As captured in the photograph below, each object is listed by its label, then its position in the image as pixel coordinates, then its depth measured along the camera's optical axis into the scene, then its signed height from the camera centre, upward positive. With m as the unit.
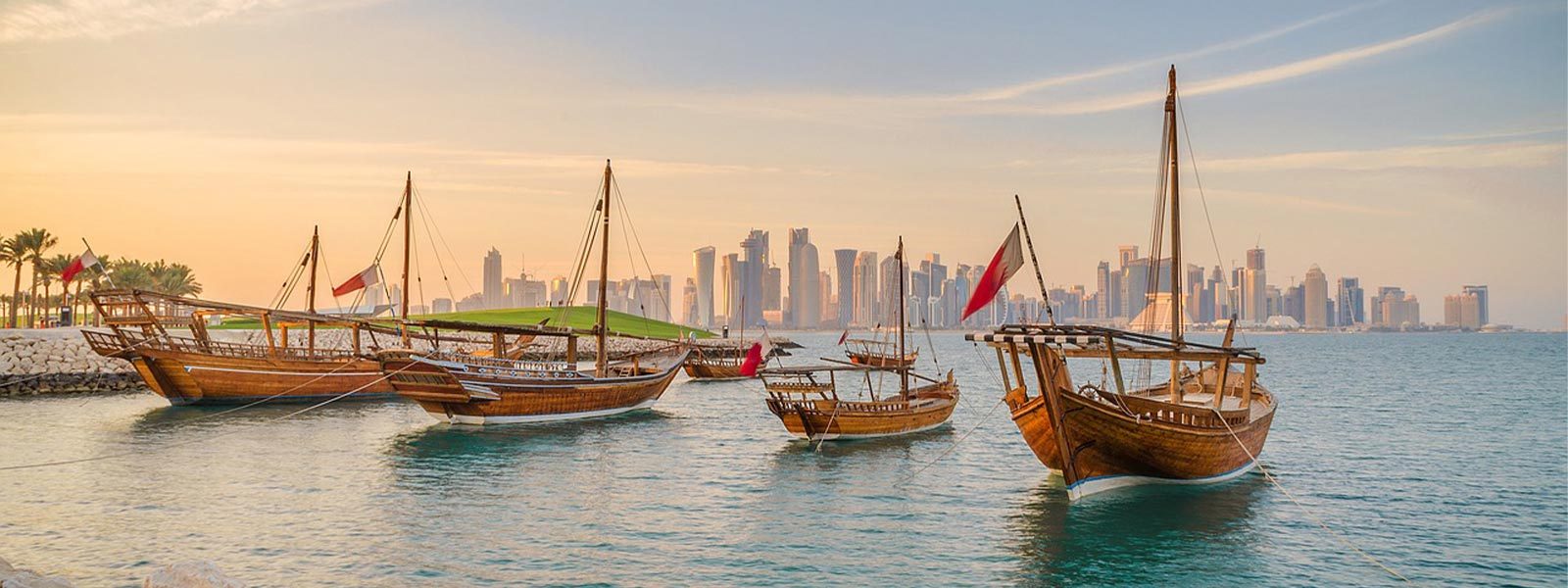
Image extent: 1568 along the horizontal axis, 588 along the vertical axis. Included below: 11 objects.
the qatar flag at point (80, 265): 45.03 +2.88
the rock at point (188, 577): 13.77 -3.49
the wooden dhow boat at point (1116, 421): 23.14 -2.31
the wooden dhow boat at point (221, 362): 47.34 -1.72
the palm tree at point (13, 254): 80.00 +5.88
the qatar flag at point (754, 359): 37.81 -1.21
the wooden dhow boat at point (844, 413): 35.84 -3.16
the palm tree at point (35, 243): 80.12 +6.86
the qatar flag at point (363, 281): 50.28 +2.35
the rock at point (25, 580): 13.52 -3.56
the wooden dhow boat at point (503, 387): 40.88 -2.57
